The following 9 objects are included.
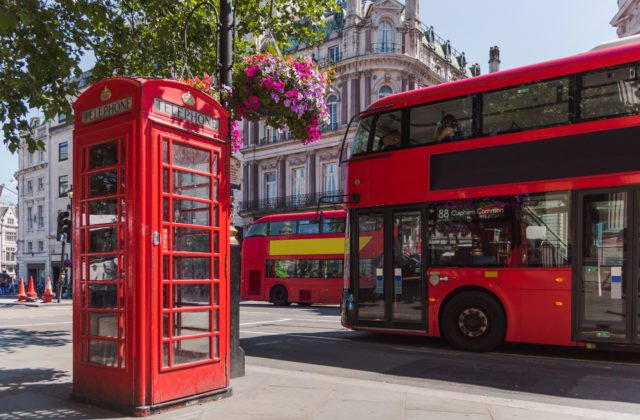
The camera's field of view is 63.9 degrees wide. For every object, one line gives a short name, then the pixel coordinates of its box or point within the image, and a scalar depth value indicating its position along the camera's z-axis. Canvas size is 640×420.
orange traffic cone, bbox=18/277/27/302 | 25.69
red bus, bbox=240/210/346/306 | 19.36
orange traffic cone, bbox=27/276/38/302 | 25.39
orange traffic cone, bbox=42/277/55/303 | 23.97
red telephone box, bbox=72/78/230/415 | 4.45
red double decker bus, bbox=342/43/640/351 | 7.40
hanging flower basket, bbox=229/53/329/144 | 6.87
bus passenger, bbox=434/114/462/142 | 8.84
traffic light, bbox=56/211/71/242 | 19.72
